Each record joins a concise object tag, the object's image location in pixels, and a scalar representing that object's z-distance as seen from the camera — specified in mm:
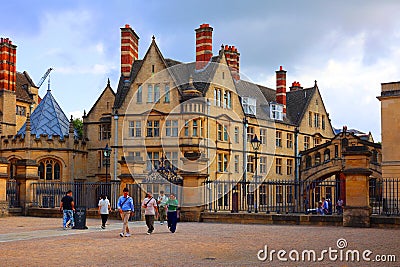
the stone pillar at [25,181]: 29703
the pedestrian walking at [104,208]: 21191
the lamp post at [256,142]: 27355
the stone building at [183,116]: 42469
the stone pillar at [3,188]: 27875
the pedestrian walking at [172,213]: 18859
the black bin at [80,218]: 20578
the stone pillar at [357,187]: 20922
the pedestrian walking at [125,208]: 17500
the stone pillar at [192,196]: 24281
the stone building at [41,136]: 45281
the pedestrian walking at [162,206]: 24188
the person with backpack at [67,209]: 20795
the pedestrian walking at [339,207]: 25275
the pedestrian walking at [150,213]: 18578
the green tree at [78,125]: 71875
